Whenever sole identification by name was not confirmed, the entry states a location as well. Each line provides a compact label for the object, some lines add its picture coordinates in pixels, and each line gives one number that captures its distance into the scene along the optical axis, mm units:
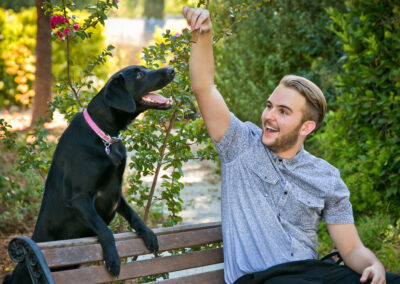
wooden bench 2135
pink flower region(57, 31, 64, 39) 3171
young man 2434
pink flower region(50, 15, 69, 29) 3154
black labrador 2328
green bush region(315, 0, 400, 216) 4363
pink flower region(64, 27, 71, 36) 3120
